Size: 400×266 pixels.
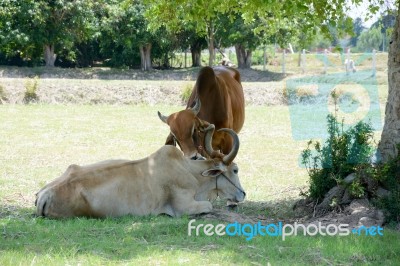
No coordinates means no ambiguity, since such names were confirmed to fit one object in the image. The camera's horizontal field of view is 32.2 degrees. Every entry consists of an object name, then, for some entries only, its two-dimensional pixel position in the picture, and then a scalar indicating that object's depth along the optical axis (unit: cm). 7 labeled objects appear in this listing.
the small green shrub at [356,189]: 862
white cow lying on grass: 831
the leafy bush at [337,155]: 904
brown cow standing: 1009
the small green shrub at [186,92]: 2831
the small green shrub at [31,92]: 2789
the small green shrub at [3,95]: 2777
